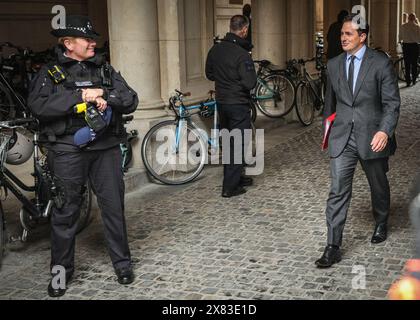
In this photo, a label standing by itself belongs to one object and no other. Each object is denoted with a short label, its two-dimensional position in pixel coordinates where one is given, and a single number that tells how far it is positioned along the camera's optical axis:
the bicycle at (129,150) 7.90
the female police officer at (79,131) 4.62
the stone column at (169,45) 8.45
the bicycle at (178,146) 8.06
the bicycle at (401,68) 19.55
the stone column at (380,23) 21.42
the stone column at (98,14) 14.41
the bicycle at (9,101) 9.77
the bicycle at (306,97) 12.09
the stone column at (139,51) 8.11
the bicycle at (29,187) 5.30
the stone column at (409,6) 23.46
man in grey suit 5.14
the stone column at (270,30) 12.48
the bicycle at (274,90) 12.05
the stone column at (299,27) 12.66
